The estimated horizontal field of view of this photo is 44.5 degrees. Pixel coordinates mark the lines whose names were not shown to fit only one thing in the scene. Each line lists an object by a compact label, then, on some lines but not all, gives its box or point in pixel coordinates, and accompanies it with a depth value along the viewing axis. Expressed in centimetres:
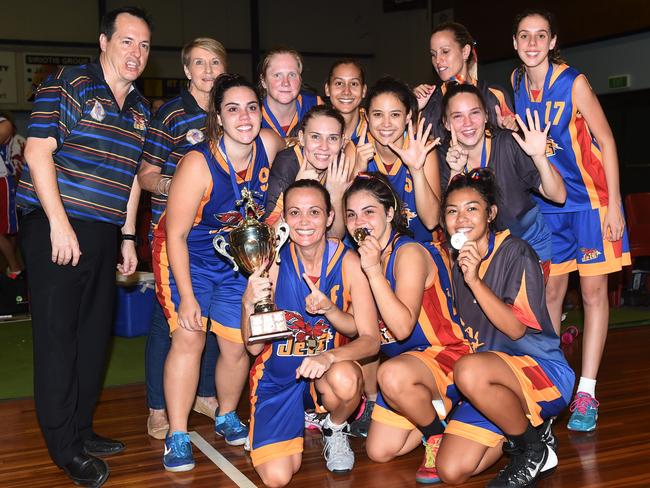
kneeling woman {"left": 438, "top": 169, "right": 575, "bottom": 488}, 286
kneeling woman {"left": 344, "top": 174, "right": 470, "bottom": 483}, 301
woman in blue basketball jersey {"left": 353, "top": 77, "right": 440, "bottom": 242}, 339
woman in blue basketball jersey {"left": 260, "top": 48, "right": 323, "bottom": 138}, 364
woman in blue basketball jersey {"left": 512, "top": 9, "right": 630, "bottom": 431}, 358
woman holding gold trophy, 303
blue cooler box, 589
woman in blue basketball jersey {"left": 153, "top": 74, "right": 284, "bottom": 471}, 317
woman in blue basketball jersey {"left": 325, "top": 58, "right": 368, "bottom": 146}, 379
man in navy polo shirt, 291
